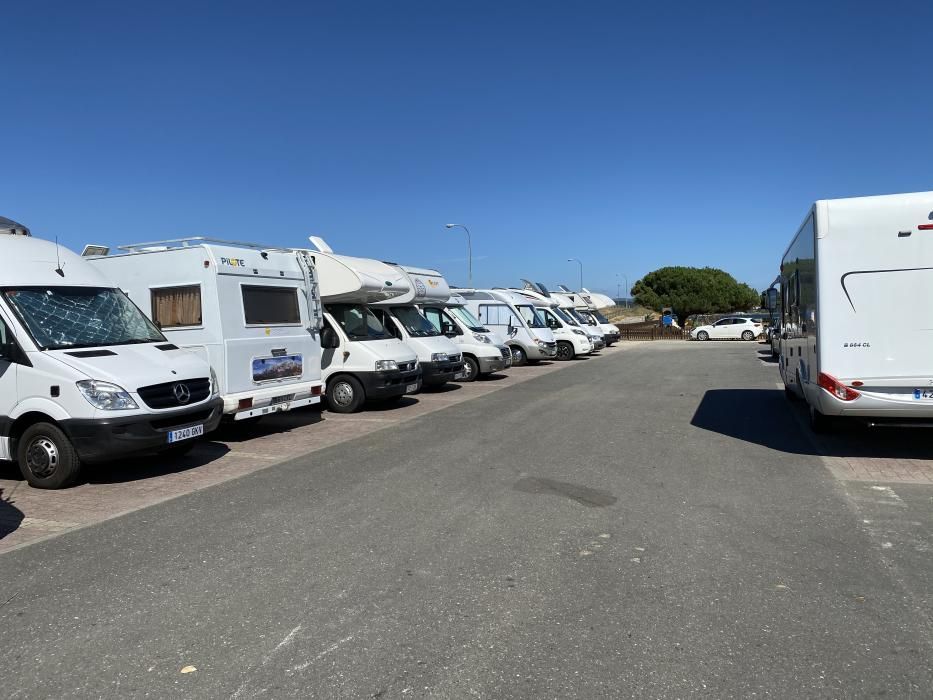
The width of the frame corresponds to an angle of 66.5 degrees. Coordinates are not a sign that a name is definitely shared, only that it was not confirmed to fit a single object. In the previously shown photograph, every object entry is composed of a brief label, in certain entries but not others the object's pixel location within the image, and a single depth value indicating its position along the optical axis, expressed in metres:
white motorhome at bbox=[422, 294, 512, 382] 18.20
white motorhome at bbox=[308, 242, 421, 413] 12.45
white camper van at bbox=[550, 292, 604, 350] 29.03
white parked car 42.53
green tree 72.75
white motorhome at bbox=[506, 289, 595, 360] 26.22
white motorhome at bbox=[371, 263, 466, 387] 14.83
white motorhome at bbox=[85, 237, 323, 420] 9.45
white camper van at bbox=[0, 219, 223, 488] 7.00
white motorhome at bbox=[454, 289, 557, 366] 22.70
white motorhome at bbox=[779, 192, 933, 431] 7.55
